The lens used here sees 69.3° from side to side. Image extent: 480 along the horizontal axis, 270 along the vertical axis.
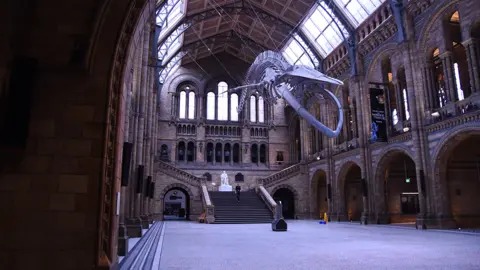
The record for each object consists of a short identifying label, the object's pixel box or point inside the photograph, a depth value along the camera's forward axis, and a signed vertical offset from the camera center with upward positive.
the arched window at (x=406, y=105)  21.02 +5.57
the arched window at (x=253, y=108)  36.91 +9.37
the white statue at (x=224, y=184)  30.65 +1.22
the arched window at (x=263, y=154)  36.31 +4.48
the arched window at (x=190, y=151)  34.94 +4.63
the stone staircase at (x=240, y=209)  23.69 -0.83
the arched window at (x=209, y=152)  35.09 +4.55
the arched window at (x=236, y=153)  35.81 +4.53
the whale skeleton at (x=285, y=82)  14.22 +5.14
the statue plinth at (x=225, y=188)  30.58 +0.82
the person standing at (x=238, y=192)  26.56 +0.41
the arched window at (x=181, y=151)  34.78 +4.61
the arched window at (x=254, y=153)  36.09 +4.56
